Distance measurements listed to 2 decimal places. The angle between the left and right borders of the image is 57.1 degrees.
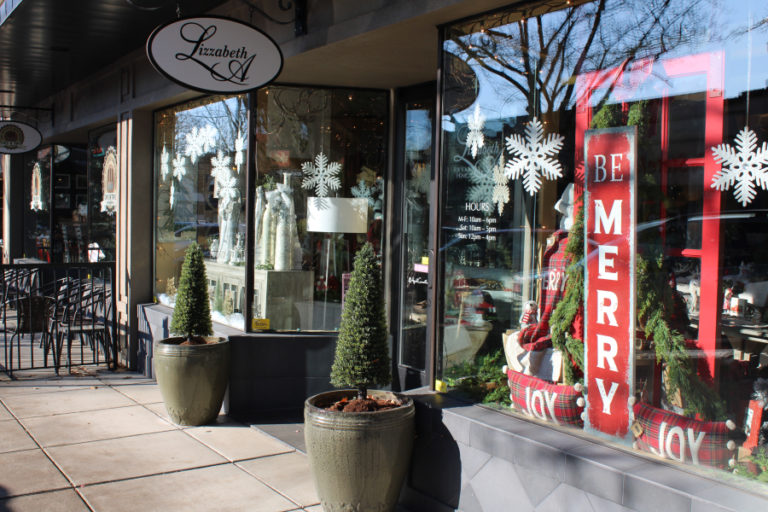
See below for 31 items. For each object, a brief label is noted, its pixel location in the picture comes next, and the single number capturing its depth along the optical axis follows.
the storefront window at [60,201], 13.01
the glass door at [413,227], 6.23
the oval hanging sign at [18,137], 12.13
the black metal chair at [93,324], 8.09
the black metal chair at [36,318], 8.15
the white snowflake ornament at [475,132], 4.62
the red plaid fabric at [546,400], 3.86
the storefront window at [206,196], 6.91
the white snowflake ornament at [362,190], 6.66
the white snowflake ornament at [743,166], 3.06
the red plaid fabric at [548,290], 4.08
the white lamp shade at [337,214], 6.64
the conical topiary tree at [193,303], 6.13
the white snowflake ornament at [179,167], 7.98
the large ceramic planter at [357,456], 3.92
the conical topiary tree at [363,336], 4.32
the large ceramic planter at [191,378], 5.86
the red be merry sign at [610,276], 3.60
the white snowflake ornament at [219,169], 7.14
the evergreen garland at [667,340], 3.33
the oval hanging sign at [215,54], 5.21
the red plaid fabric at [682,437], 3.19
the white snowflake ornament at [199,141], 7.36
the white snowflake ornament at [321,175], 6.64
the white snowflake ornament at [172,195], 8.23
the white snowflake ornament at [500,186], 4.46
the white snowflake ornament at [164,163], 8.32
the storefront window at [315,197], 6.62
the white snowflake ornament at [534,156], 4.10
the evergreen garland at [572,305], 3.91
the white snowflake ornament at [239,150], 6.79
